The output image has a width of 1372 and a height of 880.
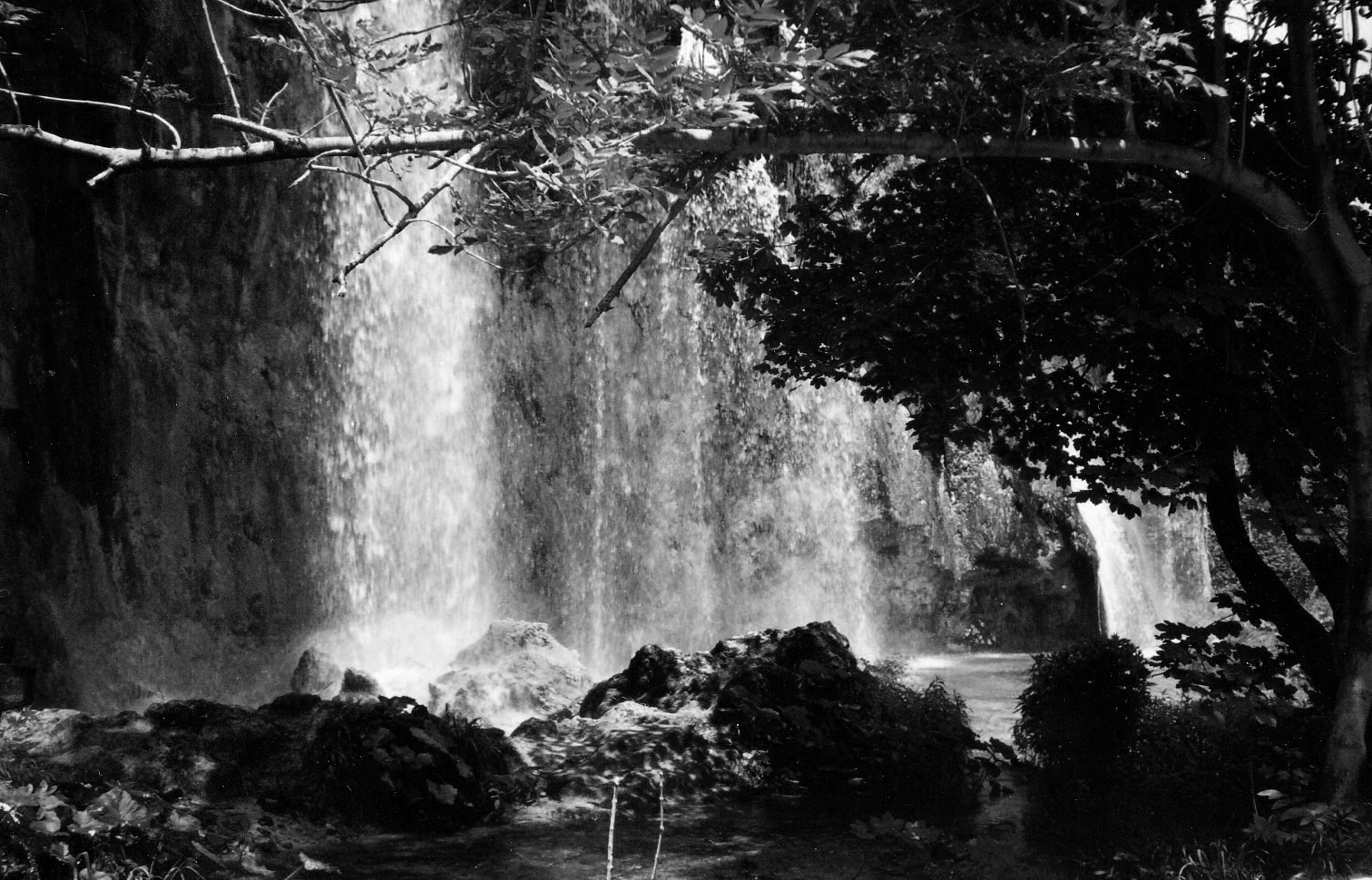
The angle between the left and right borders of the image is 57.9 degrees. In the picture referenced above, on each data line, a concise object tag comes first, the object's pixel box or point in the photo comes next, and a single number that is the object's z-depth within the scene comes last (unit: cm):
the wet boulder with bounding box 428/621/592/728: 1085
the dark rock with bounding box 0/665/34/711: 1238
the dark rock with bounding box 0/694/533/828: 714
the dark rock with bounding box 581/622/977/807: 812
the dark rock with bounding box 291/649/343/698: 1298
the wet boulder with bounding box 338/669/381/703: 1063
